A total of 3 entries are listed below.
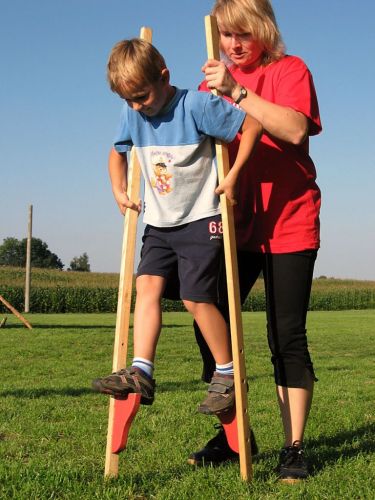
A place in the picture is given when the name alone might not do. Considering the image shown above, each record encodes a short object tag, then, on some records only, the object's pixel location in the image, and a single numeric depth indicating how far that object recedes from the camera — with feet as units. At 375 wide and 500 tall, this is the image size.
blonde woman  13.37
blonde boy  12.59
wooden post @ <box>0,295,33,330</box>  80.48
